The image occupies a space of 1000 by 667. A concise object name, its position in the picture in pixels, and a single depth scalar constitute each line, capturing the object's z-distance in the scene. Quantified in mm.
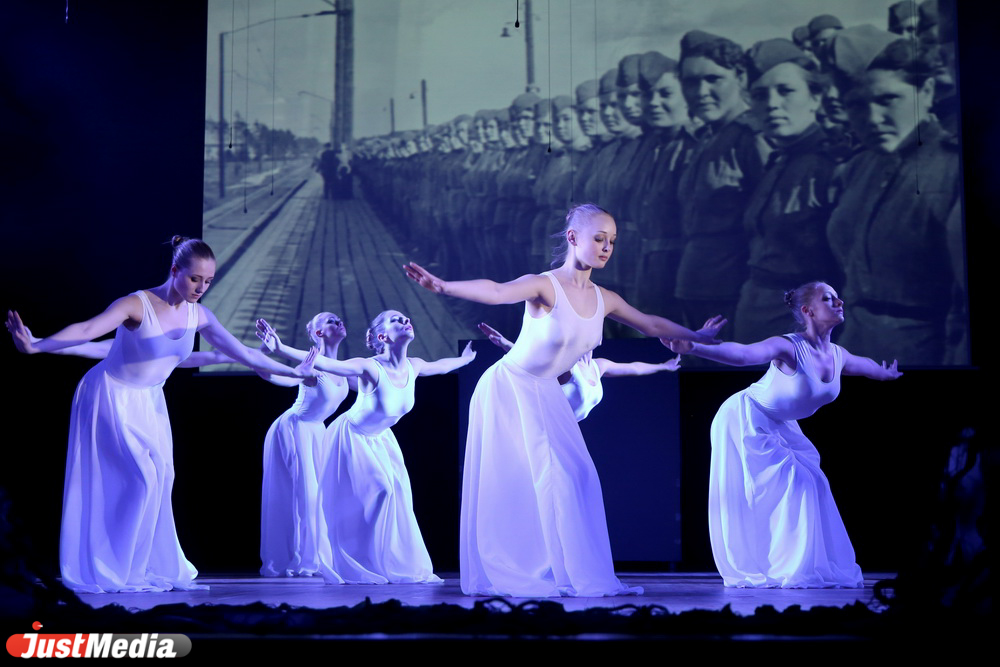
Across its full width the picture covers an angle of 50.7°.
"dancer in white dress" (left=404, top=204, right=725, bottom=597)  4395
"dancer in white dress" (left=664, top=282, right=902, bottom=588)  5449
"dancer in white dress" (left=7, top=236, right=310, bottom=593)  4930
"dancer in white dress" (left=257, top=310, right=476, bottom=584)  6117
